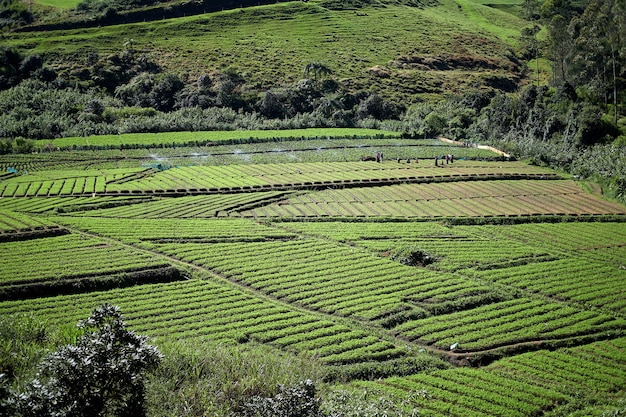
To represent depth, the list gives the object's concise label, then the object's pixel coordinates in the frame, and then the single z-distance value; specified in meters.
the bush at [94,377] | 24.11
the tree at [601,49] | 121.31
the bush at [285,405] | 27.64
